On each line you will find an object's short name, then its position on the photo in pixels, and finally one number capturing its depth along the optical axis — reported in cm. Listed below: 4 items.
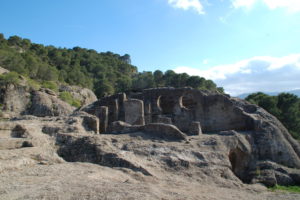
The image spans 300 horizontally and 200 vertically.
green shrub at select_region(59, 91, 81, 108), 4623
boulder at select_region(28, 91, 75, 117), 3381
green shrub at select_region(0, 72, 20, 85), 3809
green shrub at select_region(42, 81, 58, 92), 5122
